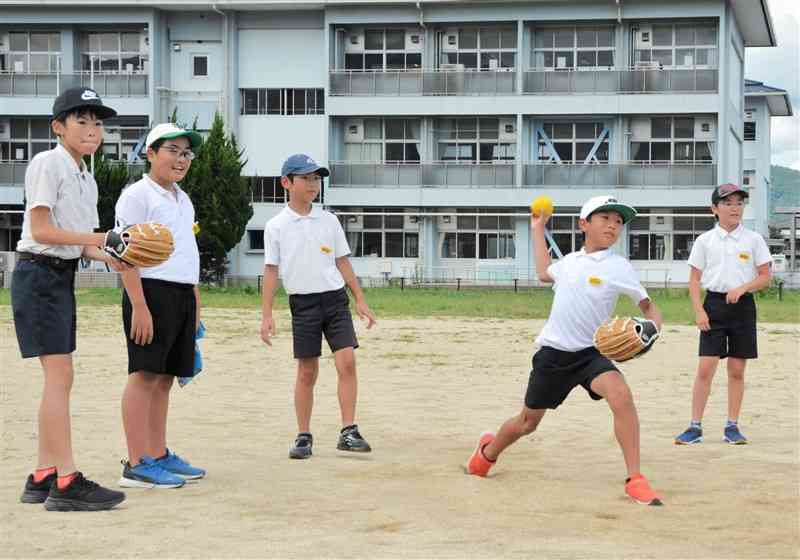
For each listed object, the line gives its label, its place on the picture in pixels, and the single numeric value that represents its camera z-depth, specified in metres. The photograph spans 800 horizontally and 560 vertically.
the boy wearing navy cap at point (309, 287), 8.31
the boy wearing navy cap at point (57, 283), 6.18
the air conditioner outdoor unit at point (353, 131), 47.44
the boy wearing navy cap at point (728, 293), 8.84
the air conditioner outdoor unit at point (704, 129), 45.12
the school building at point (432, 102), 45.09
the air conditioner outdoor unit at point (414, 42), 47.03
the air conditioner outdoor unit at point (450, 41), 46.84
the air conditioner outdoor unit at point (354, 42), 47.34
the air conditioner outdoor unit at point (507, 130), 46.12
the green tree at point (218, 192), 43.03
